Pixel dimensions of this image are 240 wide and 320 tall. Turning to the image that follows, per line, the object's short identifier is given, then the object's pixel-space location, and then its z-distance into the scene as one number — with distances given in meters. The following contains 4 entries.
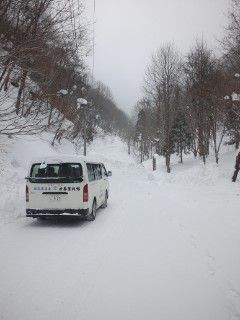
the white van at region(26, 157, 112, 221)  10.15
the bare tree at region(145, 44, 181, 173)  33.41
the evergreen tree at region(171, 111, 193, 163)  44.03
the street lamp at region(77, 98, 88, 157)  38.05
